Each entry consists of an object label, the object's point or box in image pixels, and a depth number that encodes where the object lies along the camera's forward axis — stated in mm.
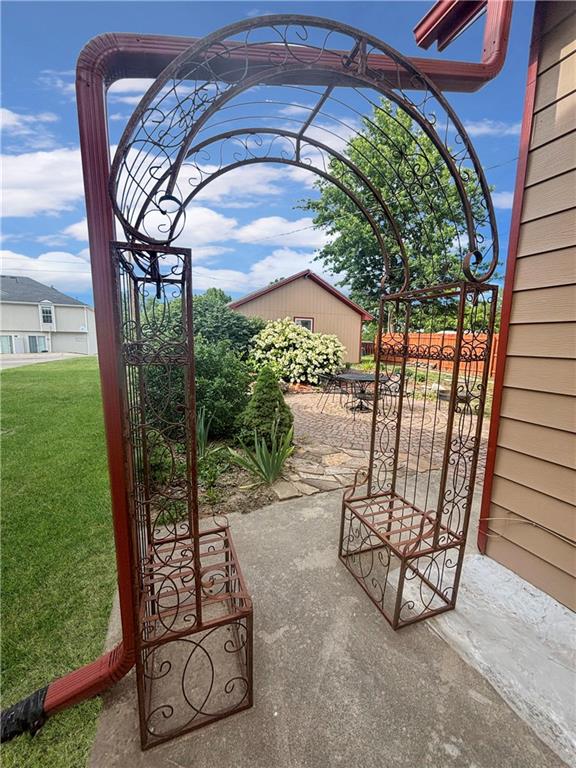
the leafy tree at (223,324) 8711
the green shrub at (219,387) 4336
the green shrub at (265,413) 3906
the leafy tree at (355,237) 11539
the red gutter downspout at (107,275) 1094
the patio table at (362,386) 6164
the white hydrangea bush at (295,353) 8844
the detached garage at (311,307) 11773
